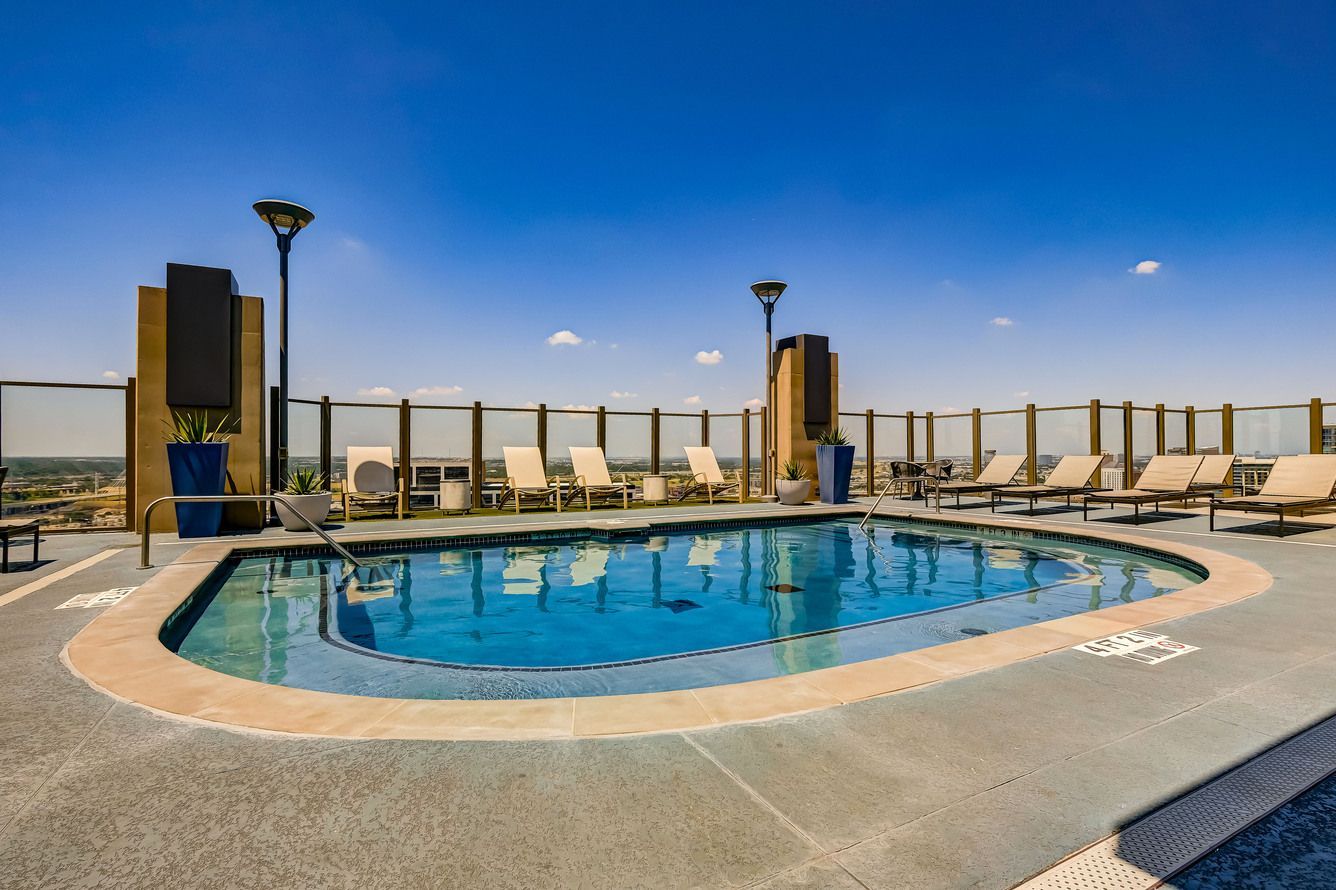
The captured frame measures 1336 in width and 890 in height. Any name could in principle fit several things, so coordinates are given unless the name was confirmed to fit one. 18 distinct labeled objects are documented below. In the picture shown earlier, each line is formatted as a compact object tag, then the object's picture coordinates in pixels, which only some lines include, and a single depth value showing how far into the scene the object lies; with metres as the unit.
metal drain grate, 1.35
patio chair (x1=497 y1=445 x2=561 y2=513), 10.50
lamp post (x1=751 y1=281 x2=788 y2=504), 11.74
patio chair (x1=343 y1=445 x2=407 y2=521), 9.82
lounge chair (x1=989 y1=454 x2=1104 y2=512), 9.94
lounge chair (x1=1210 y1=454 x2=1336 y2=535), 7.31
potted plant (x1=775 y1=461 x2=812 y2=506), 11.66
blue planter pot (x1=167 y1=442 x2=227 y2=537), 7.32
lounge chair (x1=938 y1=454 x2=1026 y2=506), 10.77
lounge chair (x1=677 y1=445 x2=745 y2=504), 12.45
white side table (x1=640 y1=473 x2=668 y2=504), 12.12
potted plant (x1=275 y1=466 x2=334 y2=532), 7.85
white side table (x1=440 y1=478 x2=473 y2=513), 10.15
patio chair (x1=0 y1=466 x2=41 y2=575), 4.97
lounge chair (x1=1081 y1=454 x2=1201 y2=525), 8.50
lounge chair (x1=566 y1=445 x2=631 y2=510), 11.02
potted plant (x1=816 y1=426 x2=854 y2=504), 12.01
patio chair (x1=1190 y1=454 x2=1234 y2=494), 9.12
